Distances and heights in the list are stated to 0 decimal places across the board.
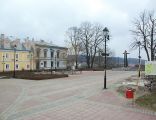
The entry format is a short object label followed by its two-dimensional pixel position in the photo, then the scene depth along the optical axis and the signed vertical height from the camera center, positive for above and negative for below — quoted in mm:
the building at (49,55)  35200 +1851
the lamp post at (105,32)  10784 +2476
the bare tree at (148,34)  21802 +5030
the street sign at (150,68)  9407 -447
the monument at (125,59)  37947 +873
